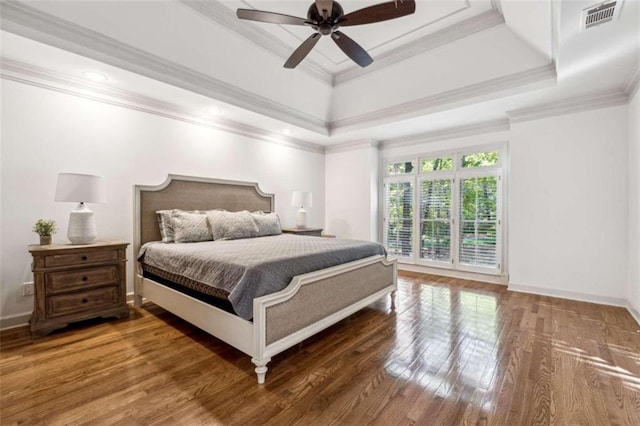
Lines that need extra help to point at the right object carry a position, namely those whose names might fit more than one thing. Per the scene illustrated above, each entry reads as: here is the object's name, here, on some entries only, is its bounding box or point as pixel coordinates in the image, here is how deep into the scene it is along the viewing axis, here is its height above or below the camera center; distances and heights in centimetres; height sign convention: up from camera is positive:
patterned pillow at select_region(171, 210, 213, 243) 325 -16
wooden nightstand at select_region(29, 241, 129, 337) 245 -65
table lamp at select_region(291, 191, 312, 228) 500 +20
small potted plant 260 -16
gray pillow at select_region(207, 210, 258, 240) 349 -14
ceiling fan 210 +156
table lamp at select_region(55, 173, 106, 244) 258 +15
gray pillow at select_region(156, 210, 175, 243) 330 -16
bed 192 -72
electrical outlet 270 -73
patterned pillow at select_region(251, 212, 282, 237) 395 -13
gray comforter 193 -39
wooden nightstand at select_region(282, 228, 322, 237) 479 -30
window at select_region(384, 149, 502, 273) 445 +7
